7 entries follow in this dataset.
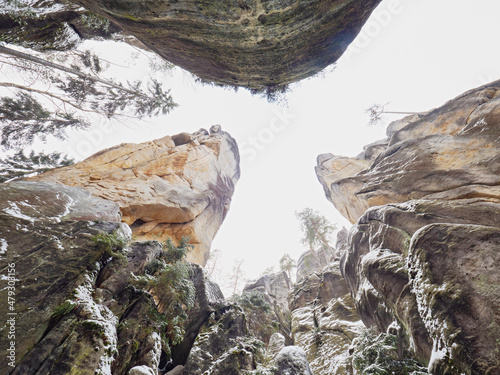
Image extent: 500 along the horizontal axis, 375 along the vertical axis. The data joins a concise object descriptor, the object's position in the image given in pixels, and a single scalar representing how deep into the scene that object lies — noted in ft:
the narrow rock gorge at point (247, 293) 14.20
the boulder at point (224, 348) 22.71
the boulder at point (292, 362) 21.93
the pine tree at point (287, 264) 96.53
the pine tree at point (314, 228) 89.32
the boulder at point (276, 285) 76.08
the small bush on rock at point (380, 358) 16.81
